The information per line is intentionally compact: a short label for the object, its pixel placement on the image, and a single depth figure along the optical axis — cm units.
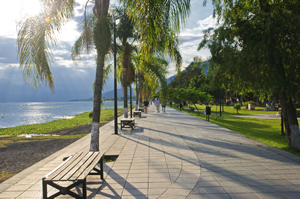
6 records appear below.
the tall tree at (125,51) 1358
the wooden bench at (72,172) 312
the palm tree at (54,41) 437
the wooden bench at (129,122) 1239
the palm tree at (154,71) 1400
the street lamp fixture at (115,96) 1049
